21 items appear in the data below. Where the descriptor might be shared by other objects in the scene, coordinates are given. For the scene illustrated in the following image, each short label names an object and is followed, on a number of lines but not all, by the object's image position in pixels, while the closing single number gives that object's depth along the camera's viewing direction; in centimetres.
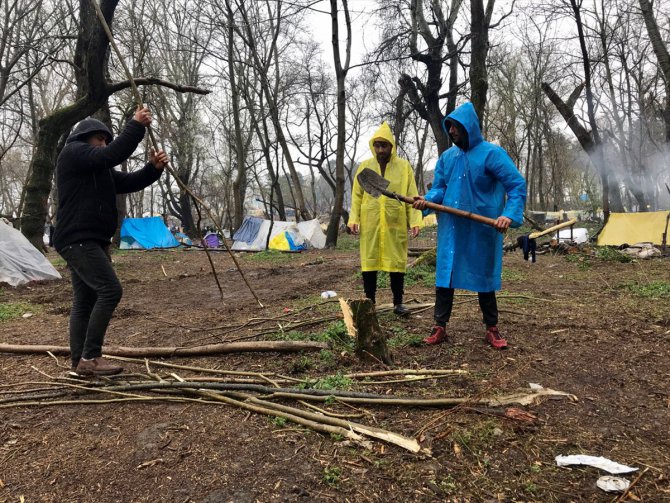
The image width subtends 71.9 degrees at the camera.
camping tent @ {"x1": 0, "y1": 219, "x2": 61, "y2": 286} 912
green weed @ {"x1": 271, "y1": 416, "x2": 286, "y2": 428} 255
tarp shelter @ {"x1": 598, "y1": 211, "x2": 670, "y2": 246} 1201
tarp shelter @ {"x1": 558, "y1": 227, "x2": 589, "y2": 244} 1432
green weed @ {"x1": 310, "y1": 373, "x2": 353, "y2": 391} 296
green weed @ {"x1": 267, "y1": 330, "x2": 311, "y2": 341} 412
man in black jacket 322
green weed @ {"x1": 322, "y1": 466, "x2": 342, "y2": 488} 204
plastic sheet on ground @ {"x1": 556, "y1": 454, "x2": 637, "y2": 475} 206
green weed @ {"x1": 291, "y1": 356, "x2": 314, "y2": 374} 337
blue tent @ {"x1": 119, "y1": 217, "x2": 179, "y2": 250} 2206
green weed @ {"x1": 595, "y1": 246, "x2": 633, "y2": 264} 943
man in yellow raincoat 480
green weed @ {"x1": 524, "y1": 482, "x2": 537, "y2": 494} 196
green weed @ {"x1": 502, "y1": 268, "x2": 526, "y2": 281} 778
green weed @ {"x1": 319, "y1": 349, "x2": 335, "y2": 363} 354
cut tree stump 339
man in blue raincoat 378
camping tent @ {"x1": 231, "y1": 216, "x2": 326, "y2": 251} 1802
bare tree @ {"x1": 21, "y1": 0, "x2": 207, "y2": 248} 931
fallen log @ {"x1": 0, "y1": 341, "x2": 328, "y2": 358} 376
